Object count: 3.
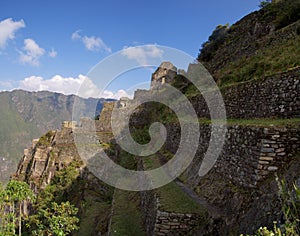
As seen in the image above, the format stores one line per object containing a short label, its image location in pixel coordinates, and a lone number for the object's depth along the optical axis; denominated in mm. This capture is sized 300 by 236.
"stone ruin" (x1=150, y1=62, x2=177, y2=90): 31028
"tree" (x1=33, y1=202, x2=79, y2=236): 8070
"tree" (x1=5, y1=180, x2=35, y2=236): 10652
